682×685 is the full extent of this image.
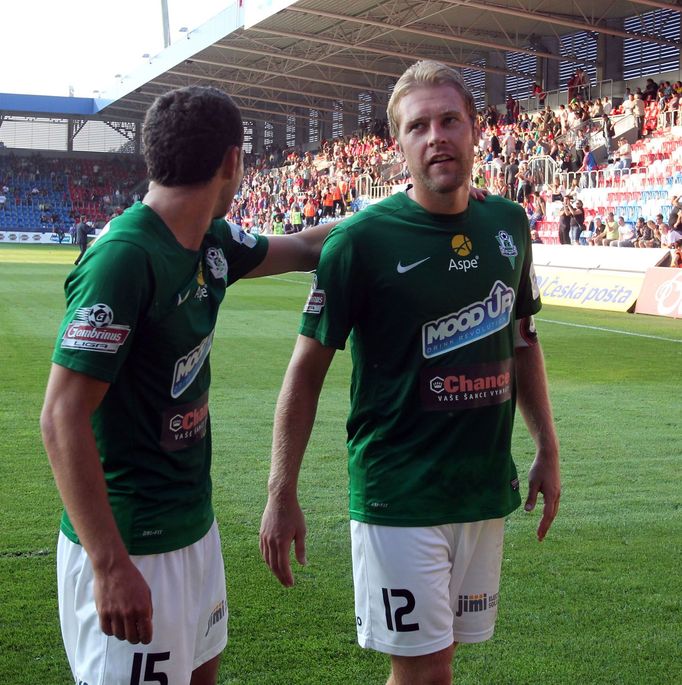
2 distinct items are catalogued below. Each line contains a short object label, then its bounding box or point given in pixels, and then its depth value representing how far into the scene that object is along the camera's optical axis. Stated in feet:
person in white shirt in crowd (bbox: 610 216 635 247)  73.10
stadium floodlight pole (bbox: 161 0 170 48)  204.33
